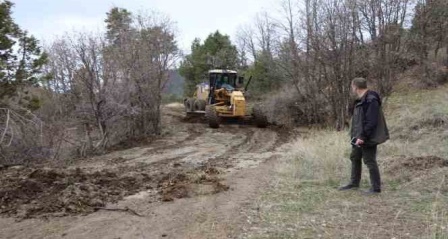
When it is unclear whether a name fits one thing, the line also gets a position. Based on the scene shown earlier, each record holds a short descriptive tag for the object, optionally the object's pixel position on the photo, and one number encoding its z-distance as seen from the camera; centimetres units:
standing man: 664
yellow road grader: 2044
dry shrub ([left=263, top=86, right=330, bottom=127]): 1969
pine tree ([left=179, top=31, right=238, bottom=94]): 3859
